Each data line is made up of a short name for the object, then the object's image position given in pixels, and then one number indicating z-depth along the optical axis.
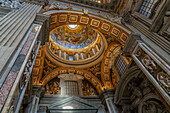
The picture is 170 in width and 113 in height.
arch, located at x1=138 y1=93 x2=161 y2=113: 5.94
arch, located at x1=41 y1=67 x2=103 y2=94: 10.84
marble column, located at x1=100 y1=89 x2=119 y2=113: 8.58
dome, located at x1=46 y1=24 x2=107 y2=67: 12.04
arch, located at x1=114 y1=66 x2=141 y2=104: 6.92
